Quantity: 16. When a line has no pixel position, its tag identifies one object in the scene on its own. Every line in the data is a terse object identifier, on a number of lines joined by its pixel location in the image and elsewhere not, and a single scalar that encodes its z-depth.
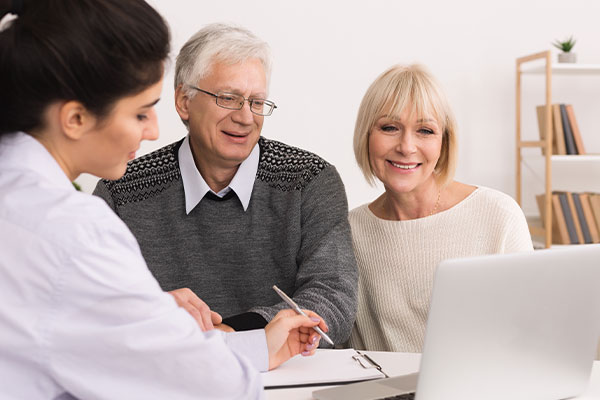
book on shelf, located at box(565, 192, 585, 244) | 3.79
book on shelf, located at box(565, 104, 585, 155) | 3.80
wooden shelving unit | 3.71
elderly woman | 1.97
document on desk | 1.28
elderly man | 1.87
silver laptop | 1.02
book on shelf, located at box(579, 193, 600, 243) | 3.80
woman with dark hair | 0.82
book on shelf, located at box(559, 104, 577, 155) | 3.80
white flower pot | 3.84
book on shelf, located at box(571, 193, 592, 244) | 3.80
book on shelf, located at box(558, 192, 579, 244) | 3.79
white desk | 1.23
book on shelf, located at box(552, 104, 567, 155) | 3.78
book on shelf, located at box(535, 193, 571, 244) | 3.79
